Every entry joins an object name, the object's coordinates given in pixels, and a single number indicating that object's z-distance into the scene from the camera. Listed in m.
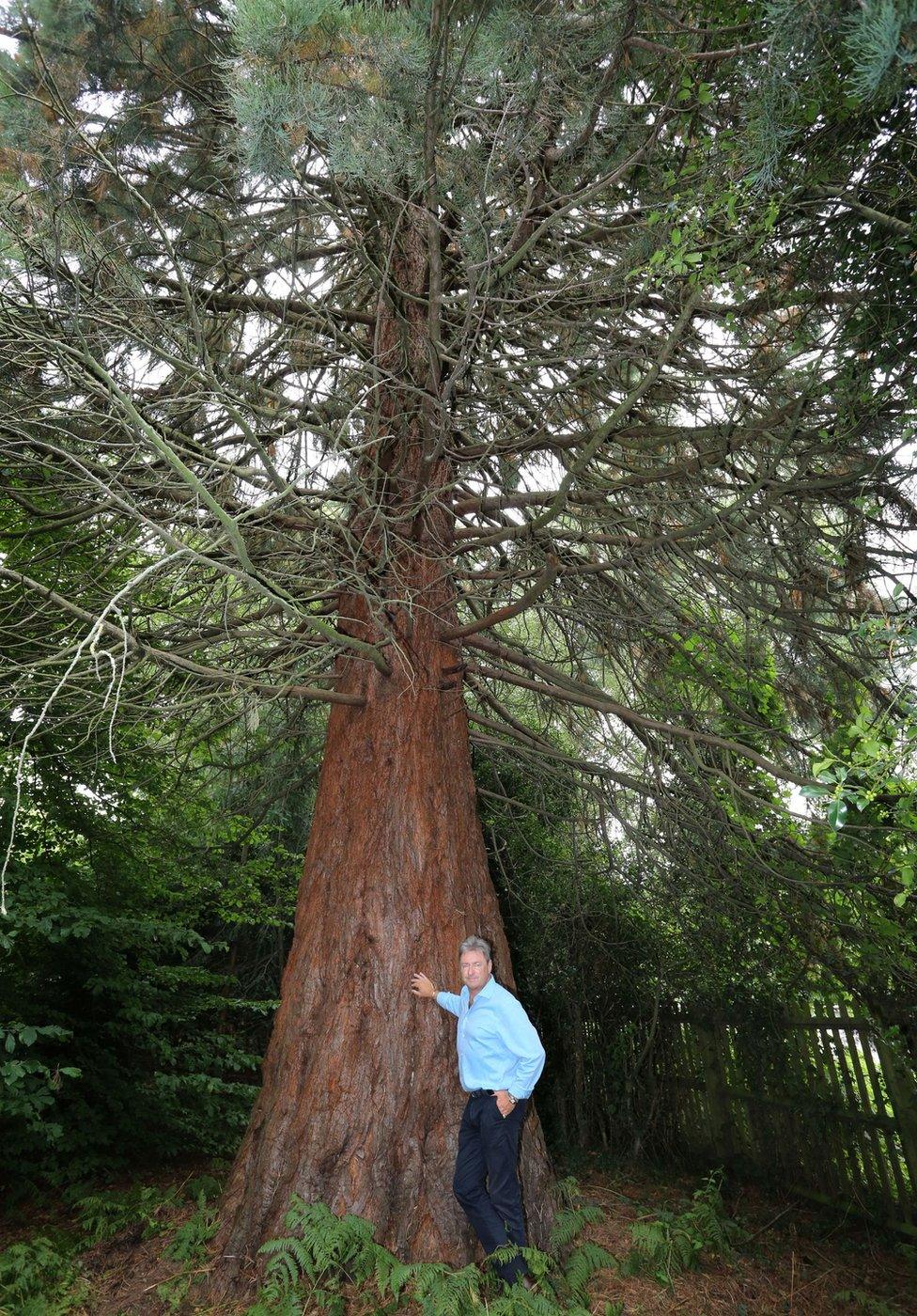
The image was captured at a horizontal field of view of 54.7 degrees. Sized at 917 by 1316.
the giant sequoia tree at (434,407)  3.39
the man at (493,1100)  3.79
